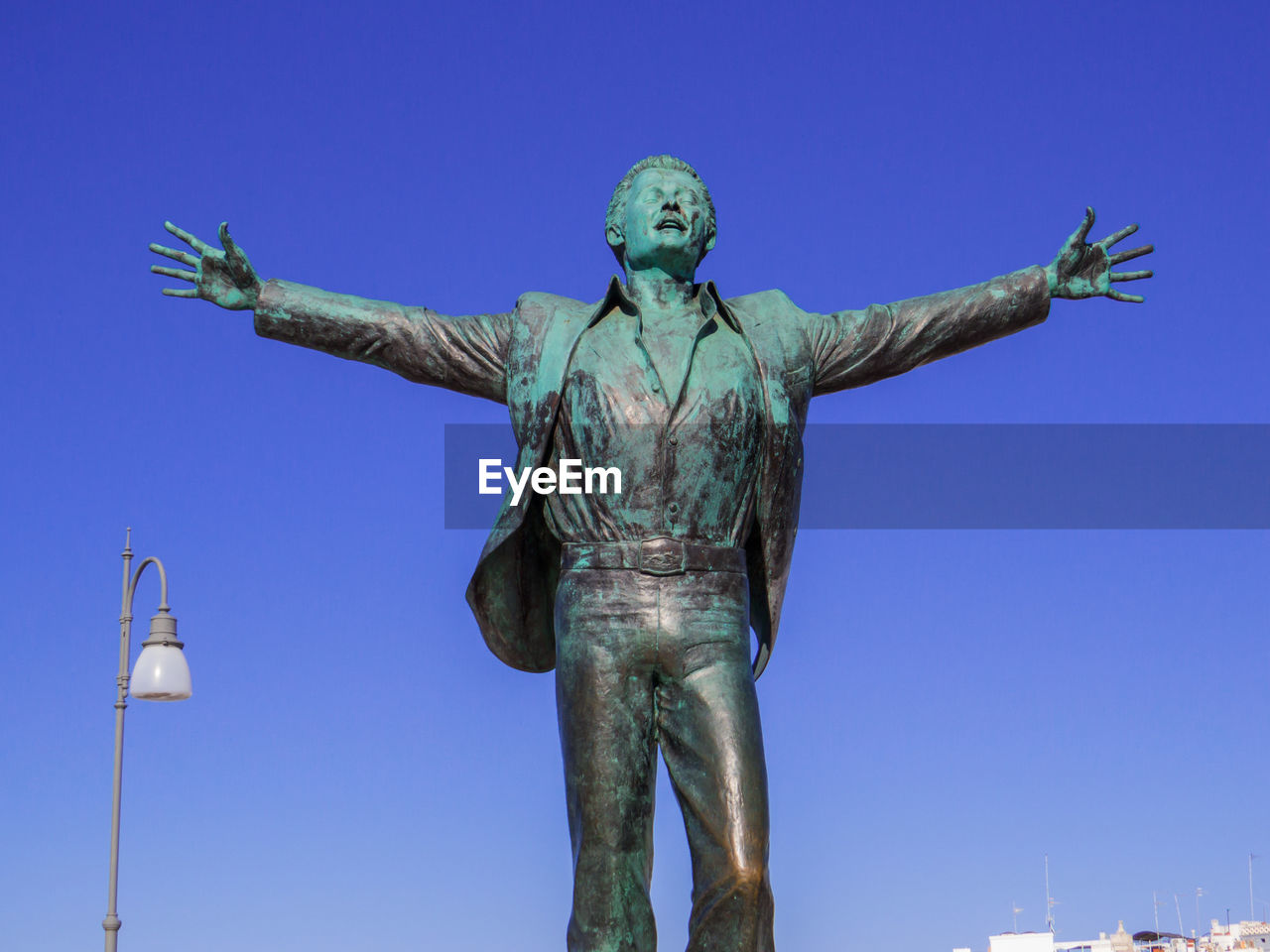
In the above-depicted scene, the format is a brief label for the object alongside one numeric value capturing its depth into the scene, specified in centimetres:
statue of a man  818
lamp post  1502
